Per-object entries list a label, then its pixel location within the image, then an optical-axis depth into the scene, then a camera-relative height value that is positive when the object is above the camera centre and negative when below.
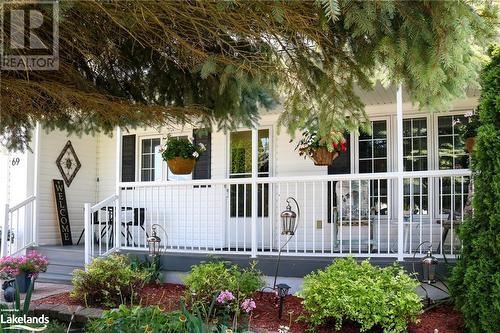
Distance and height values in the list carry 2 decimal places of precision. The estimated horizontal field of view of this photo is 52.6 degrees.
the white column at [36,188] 9.69 -0.15
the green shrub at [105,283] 5.92 -1.21
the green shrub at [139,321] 3.62 -1.06
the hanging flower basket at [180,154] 7.55 +0.39
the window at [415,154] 8.19 +0.44
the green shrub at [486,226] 4.35 -0.41
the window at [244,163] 9.16 +0.33
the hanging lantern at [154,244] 7.06 -0.91
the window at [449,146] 8.01 +0.55
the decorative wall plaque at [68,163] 10.60 +0.36
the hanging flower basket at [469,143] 5.94 +0.44
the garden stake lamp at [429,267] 5.54 -0.96
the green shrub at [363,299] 4.71 -1.12
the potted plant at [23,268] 6.71 -1.18
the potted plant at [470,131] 5.97 +0.60
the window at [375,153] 8.46 +0.47
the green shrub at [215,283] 5.31 -1.11
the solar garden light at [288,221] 6.08 -0.49
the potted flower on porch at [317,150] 6.89 +0.42
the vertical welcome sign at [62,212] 10.27 -0.65
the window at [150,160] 10.33 +0.42
